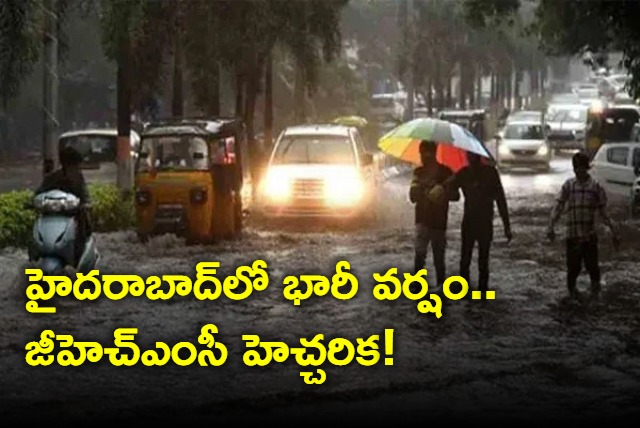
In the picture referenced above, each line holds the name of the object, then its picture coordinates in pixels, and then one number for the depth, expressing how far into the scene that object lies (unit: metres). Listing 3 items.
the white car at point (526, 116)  52.38
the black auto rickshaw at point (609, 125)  43.22
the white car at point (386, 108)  73.54
